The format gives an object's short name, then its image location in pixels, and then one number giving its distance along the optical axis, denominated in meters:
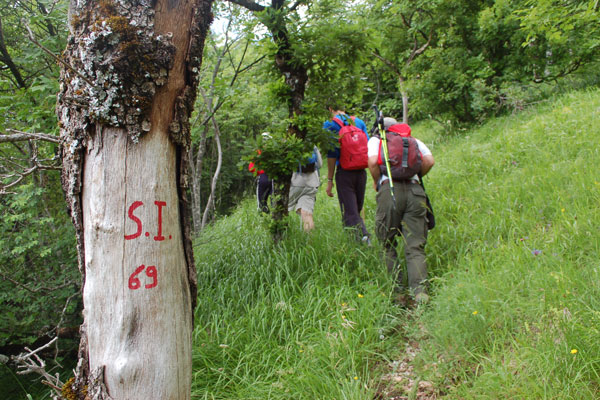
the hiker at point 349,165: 4.86
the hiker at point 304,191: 5.36
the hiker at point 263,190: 6.11
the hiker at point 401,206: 3.82
